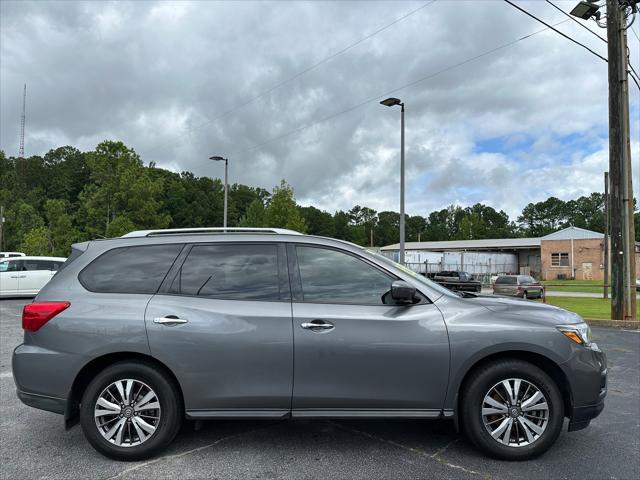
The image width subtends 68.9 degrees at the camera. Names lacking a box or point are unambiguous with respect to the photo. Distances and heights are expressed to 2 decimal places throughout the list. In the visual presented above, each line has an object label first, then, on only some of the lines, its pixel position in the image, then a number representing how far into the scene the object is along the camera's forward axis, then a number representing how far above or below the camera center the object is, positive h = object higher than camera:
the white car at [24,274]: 17.64 -0.61
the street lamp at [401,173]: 17.19 +3.26
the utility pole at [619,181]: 12.35 +2.12
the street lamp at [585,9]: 11.54 +6.30
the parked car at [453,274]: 35.26 -1.10
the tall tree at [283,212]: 32.28 +3.32
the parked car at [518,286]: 25.64 -1.48
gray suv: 3.51 -0.81
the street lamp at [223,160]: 26.75 +5.73
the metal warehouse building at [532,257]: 48.06 +0.41
